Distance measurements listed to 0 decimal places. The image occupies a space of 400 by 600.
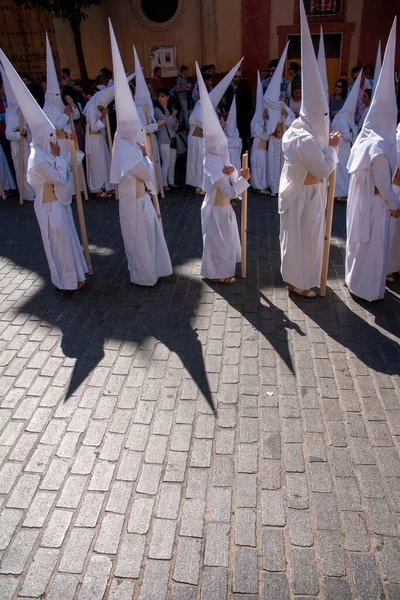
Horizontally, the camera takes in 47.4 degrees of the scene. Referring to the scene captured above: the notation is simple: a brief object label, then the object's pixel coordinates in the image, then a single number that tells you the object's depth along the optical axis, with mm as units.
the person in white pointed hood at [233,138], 9156
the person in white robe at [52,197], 5062
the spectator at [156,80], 11714
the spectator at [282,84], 10500
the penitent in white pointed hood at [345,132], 8227
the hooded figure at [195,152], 9250
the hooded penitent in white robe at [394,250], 5617
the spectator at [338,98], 9948
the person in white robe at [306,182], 4633
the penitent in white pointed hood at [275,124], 8740
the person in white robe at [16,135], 9039
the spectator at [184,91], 12109
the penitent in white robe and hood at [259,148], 9281
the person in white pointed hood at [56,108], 8320
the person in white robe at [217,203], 5270
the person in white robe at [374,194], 4707
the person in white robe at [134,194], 5195
